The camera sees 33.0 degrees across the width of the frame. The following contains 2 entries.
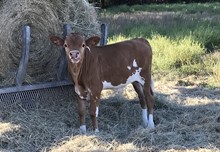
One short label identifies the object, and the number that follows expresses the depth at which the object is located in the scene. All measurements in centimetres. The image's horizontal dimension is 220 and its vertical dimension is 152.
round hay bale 487
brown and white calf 437
